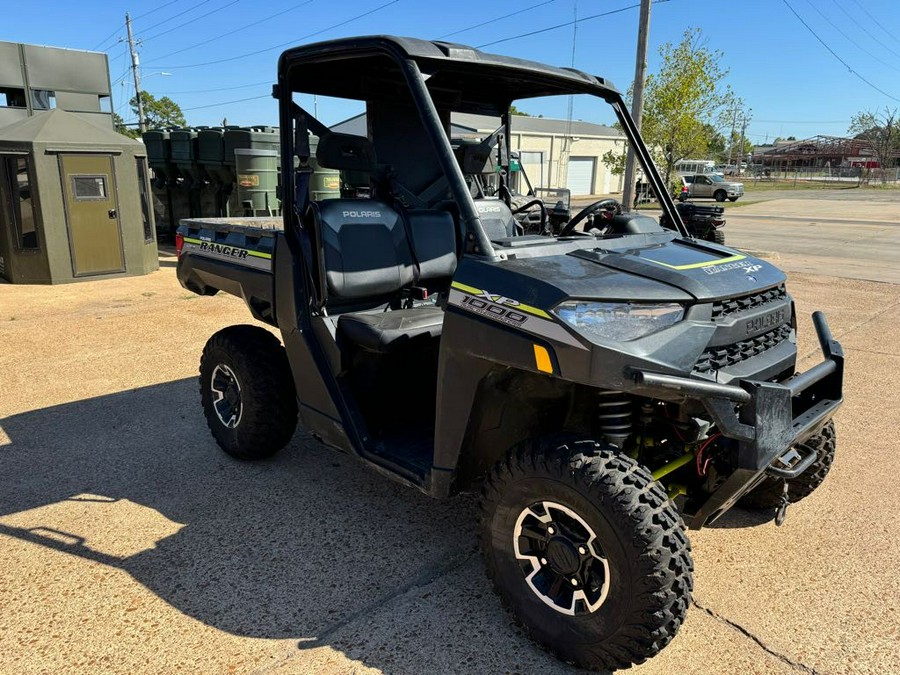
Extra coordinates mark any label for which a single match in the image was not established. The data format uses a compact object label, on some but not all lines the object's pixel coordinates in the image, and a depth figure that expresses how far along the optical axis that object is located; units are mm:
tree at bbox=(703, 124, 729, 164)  23812
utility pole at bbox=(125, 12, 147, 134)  36253
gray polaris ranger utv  2205
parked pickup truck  35091
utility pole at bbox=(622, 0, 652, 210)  12625
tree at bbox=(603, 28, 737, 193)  19844
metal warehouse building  35312
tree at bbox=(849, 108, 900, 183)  60406
